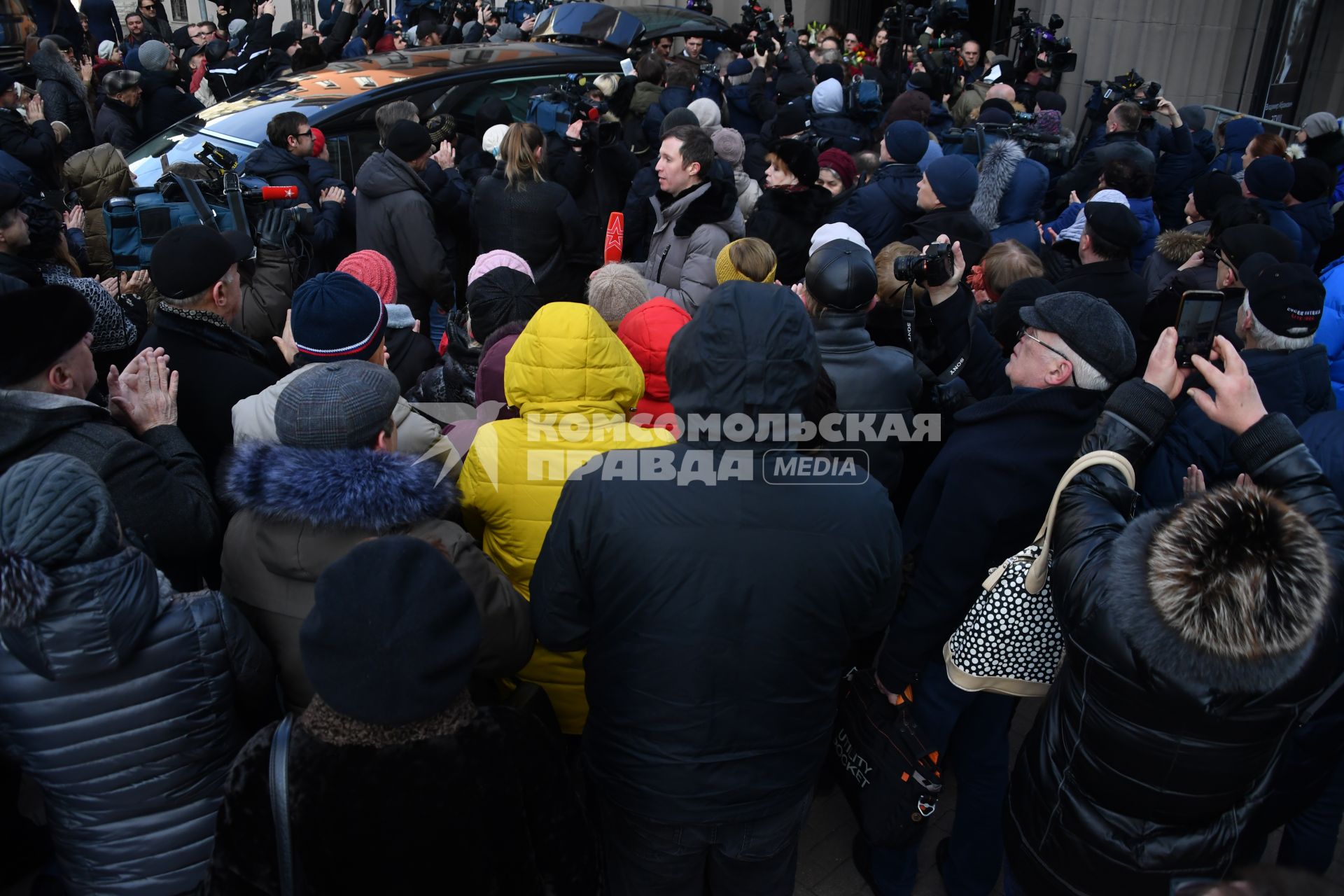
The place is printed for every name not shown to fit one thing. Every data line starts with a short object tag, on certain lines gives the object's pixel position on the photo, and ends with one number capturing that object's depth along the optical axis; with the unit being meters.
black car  6.89
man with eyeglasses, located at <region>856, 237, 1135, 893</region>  2.53
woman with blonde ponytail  5.05
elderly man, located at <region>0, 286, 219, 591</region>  2.36
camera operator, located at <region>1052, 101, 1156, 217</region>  5.70
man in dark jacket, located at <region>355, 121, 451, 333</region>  5.08
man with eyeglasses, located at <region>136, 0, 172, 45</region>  13.27
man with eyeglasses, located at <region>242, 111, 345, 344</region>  5.37
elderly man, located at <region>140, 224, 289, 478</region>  3.07
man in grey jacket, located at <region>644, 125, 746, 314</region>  4.54
